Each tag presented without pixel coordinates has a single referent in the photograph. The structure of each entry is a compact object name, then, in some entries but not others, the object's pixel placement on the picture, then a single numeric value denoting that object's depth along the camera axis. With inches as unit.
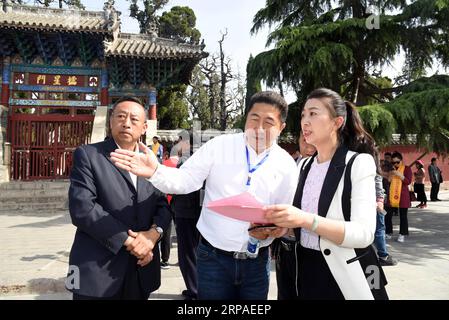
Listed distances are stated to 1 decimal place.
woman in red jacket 250.7
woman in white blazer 57.9
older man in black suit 74.0
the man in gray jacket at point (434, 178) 512.1
